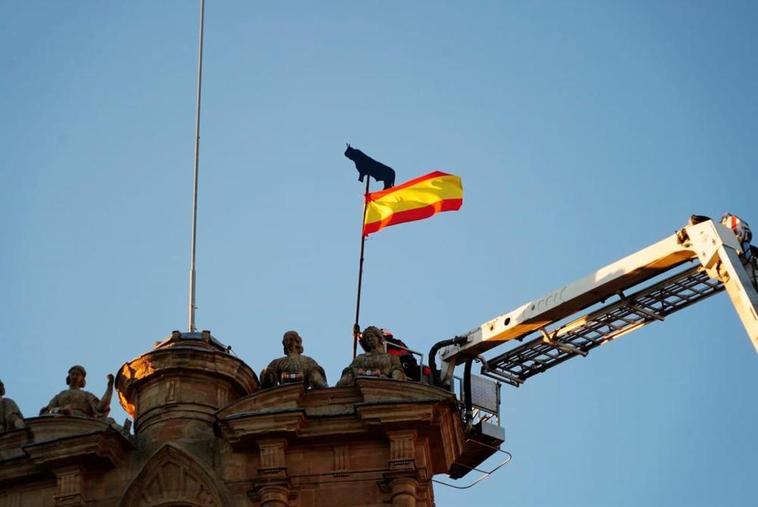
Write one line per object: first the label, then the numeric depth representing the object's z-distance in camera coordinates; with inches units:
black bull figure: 1980.8
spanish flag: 1904.5
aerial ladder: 1673.2
